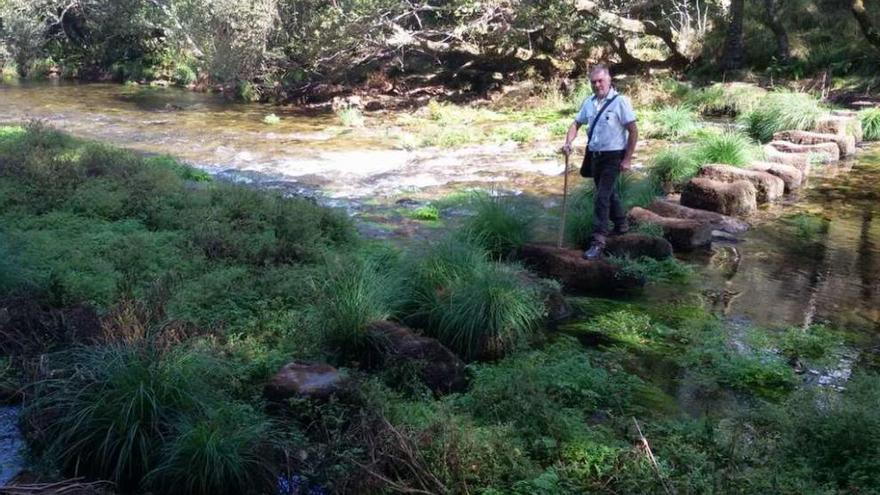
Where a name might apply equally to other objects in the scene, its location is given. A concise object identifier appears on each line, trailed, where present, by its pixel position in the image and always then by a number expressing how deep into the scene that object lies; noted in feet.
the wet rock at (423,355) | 16.40
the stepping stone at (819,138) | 45.55
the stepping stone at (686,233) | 28.02
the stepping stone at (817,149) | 43.93
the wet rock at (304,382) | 14.60
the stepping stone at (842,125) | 47.34
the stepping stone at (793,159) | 39.81
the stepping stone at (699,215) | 30.45
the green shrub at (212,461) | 12.27
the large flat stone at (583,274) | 23.93
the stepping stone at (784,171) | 37.47
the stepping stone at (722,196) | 32.60
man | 24.81
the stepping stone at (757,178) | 34.65
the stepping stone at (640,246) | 25.95
